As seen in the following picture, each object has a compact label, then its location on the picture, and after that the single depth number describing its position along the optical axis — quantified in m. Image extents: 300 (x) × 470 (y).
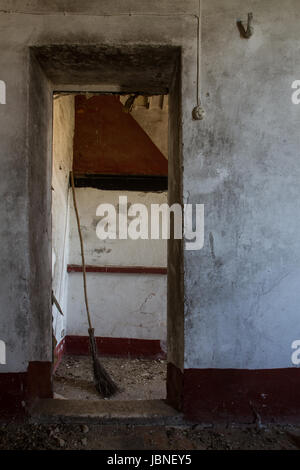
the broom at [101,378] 3.85
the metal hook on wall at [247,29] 2.04
